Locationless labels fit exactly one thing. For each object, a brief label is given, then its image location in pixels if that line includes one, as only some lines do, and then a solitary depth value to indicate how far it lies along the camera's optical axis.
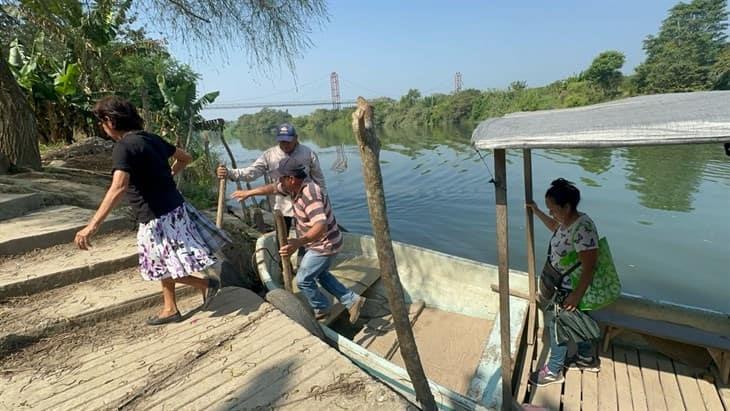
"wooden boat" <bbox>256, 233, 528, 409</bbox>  2.70
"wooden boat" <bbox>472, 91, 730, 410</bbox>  1.72
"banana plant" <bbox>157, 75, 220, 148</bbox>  11.02
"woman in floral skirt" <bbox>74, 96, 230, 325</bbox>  2.29
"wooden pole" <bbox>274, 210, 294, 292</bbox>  3.49
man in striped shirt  2.93
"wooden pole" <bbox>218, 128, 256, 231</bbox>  6.69
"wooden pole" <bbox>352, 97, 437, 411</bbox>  1.60
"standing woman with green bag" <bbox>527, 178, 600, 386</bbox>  2.48
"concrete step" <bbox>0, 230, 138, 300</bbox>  3.09
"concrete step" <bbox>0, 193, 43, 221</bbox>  4.09
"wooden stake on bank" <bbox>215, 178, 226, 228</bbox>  3.79
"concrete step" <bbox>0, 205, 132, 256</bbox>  3.53
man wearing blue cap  3.88
